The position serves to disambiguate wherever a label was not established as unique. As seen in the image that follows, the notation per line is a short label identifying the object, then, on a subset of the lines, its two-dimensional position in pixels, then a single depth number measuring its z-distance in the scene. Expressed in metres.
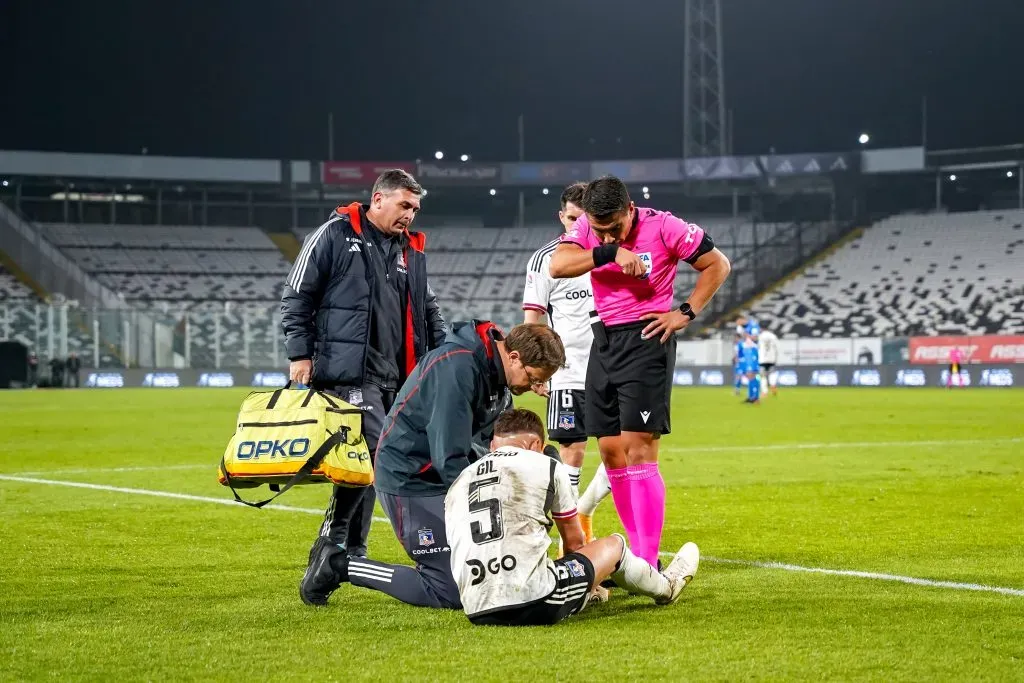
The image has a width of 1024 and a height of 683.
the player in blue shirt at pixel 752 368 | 61.69
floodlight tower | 117.00
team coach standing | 14.52
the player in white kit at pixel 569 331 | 16.33
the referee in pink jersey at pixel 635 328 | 13.56
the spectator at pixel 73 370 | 94.45
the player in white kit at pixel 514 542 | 11.05
